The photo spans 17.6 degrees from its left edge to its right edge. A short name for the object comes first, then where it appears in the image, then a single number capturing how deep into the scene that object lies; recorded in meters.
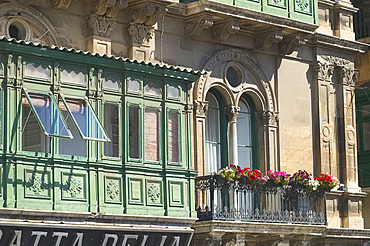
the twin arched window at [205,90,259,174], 29.27
